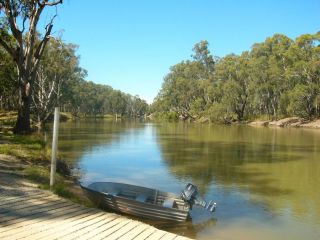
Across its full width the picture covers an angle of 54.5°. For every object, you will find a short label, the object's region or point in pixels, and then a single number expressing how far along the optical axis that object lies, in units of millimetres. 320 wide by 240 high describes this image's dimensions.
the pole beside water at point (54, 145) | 9771
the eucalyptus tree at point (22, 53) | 21809
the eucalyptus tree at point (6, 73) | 32779
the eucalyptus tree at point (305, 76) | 63927
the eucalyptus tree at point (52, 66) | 45471
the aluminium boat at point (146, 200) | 9424
